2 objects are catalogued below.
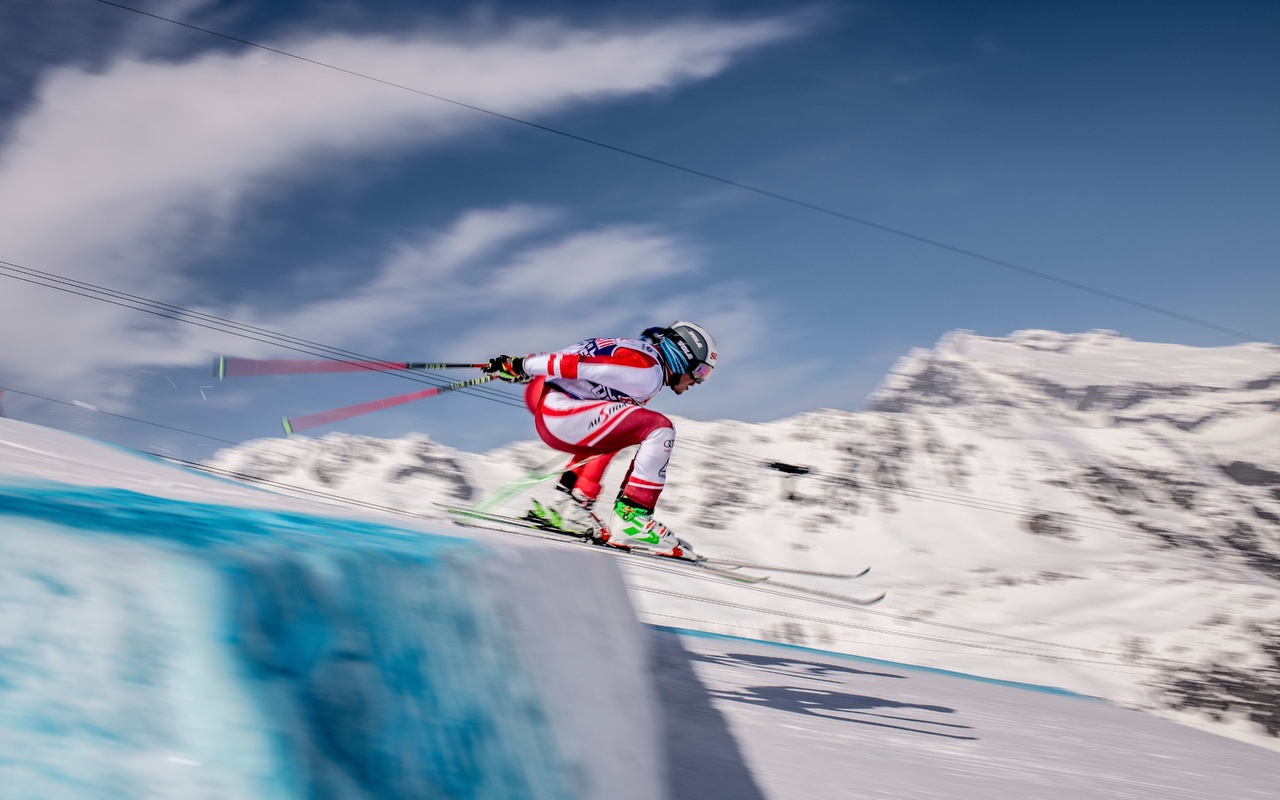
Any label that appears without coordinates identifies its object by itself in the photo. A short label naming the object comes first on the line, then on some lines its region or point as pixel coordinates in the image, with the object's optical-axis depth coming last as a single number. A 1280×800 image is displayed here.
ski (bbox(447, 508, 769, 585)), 5.80
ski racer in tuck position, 5.87
